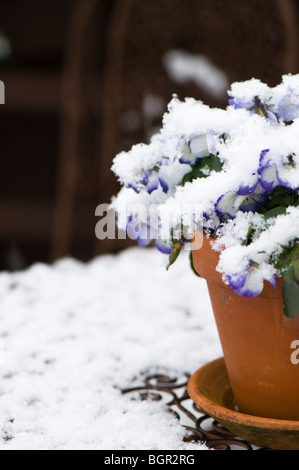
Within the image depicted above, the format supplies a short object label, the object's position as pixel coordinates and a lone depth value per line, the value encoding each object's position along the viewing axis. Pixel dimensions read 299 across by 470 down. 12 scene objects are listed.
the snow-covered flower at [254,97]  1.15
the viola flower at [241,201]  1.12
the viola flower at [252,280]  1.09
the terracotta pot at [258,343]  1.13
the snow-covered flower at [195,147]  1.15
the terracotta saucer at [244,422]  1.11
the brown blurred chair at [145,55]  2.89
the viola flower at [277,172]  1.08
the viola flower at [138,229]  1.22
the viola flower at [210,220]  1.14
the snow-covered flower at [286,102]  1.16
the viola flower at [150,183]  1.19
